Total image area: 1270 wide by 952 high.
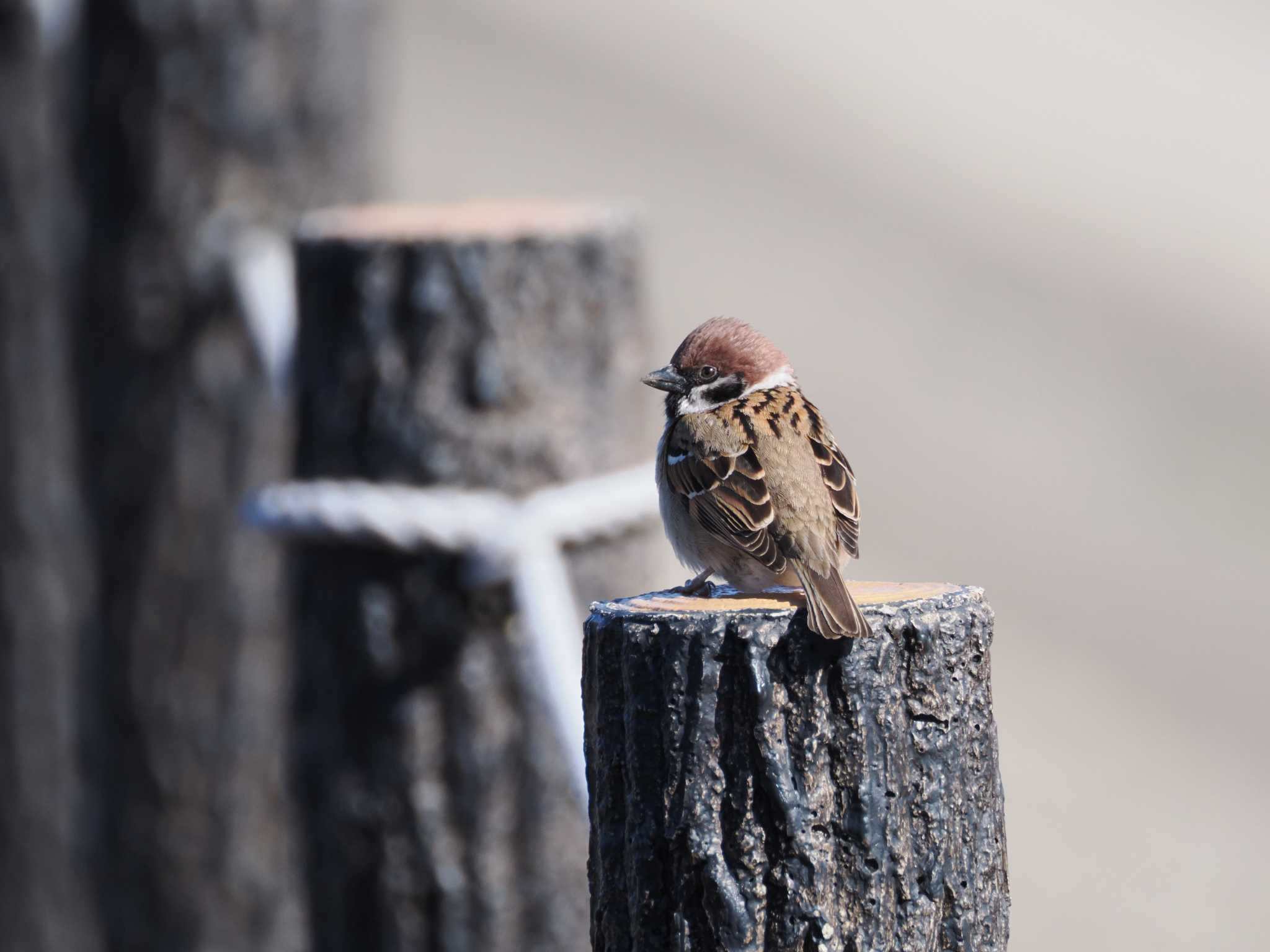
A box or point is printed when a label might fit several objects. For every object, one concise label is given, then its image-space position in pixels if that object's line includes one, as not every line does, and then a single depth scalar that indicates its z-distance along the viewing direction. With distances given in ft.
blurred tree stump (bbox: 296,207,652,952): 27.71
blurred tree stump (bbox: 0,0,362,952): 36.42
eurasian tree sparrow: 21.53
